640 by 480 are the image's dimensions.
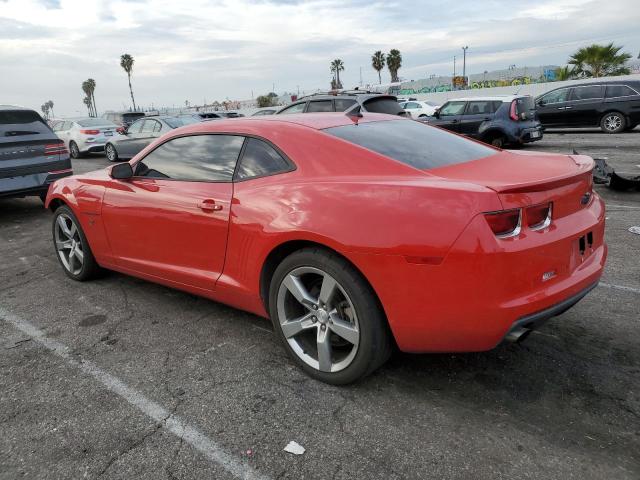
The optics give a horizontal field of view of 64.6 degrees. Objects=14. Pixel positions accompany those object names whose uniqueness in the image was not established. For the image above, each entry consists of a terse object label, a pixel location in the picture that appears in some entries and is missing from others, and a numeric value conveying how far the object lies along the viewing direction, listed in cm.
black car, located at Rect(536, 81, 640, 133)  1517
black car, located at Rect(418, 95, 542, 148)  1274
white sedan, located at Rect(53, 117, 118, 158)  1683
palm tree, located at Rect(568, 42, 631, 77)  3047
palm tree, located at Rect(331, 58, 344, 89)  8758
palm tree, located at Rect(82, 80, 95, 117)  11356
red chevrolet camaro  226
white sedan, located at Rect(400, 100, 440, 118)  2447
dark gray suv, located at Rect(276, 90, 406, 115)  1001
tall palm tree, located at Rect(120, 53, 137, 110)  7825
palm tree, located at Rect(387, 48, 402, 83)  6925
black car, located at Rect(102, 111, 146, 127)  2286
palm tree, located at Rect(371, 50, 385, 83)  7159
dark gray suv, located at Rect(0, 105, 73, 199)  708
